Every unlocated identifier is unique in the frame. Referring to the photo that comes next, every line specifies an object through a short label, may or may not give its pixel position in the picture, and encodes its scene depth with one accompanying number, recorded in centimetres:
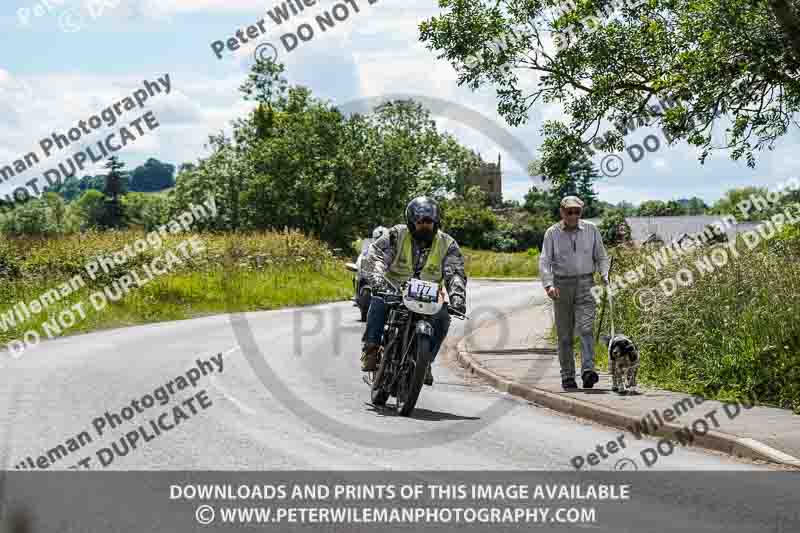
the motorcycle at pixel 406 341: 980
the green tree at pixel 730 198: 17800
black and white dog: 1130
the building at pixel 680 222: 10281
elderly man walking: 1195
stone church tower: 14269
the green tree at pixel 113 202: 12738
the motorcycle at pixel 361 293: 2028
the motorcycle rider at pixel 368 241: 1688
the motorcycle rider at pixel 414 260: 1023
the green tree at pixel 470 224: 9031
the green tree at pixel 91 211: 13280
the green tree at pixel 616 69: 1502
